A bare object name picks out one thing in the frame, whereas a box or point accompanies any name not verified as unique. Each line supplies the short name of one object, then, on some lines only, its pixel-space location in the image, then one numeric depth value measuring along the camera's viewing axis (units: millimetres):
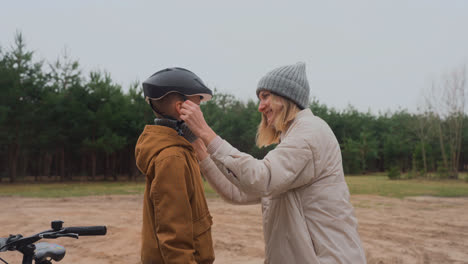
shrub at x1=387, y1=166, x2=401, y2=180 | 31422
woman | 1857
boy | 1756
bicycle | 1688
